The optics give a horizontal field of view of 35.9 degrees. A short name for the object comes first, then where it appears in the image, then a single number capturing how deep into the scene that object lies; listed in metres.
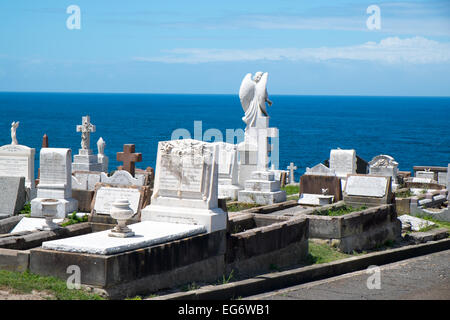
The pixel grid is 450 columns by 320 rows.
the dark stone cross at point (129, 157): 18.78
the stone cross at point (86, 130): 25.91
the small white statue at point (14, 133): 20.96
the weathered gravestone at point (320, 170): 21.12
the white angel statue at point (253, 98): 19.55
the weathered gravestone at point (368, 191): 16.00
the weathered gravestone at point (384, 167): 24.16
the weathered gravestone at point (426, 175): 26.42
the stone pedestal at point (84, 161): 25.70
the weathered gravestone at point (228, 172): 19.64
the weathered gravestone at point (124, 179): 17.05
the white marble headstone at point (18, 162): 19.38
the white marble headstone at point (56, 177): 16.11
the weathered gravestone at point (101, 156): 27.69
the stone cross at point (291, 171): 30.33
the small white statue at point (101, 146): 27.72
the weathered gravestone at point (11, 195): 16.62
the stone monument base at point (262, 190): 18.36
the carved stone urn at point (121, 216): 9.91
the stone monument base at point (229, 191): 19.58
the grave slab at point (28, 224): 14.77
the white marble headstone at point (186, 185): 11.04
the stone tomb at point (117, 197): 12.68
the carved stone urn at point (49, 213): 11.70
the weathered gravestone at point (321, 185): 17.56
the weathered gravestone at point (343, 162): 22.59
